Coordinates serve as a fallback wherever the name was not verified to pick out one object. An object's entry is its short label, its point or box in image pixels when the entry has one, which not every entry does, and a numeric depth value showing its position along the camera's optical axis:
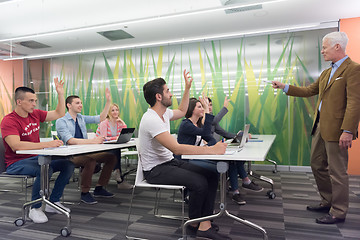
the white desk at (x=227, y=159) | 1.95
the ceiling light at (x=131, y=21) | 3.95
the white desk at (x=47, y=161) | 2.35
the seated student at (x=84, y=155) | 3.22
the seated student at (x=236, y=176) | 3.26
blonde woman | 4.11
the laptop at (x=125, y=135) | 3.28
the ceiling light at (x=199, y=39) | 5.23
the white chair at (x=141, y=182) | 2.13
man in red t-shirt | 2.60
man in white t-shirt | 2.10
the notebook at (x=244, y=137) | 2.47
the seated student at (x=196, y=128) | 2.49
